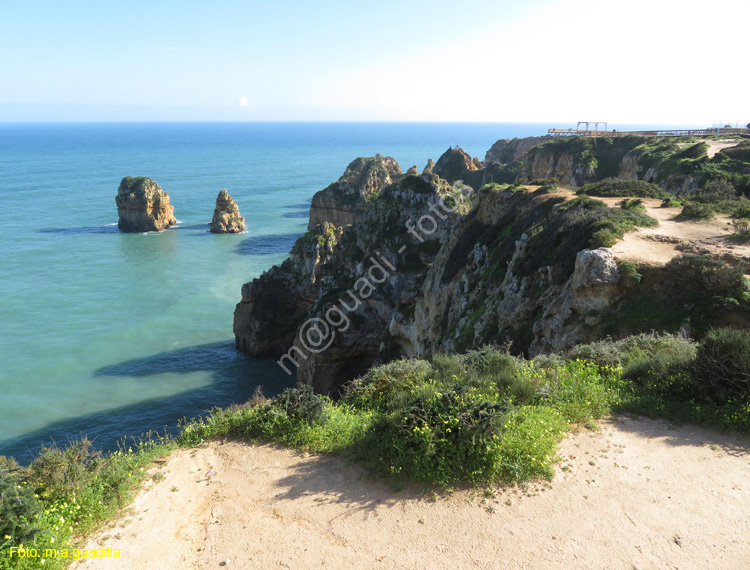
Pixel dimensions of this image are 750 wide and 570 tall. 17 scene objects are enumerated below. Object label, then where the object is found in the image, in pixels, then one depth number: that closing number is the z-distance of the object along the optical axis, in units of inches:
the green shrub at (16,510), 300.0
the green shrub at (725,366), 418.6
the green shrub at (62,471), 353.7
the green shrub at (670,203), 954.1
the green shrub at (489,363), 506.9
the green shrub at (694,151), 1722.7
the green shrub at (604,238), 707.4
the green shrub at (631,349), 506.9
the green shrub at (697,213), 846.5
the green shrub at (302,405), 476.1
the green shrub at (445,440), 371.6
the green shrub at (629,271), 633.6
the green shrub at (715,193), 1063.6
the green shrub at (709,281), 569.6
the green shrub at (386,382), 522.9
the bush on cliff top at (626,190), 1054.4
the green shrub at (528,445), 365.4
